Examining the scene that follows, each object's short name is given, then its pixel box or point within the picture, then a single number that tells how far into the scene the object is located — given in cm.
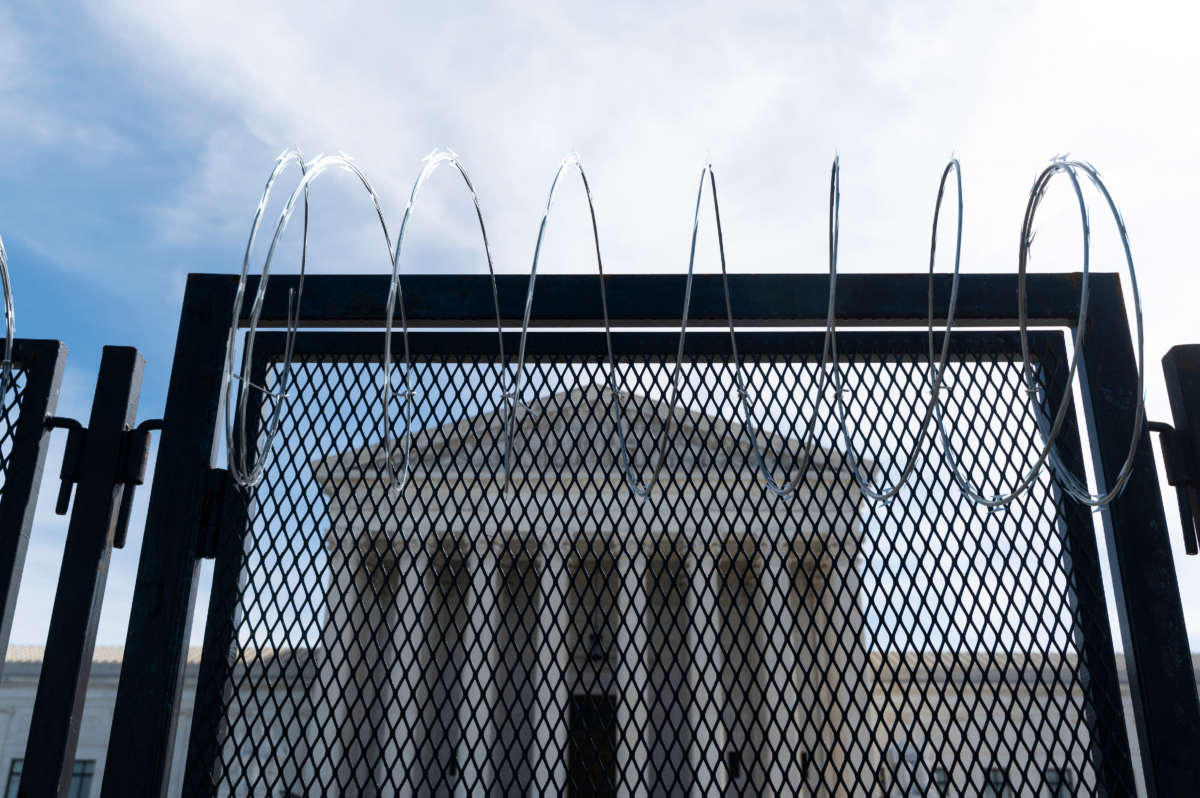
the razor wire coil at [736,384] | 234
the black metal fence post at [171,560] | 226
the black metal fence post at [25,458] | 242
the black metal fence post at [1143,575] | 222
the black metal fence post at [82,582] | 226
